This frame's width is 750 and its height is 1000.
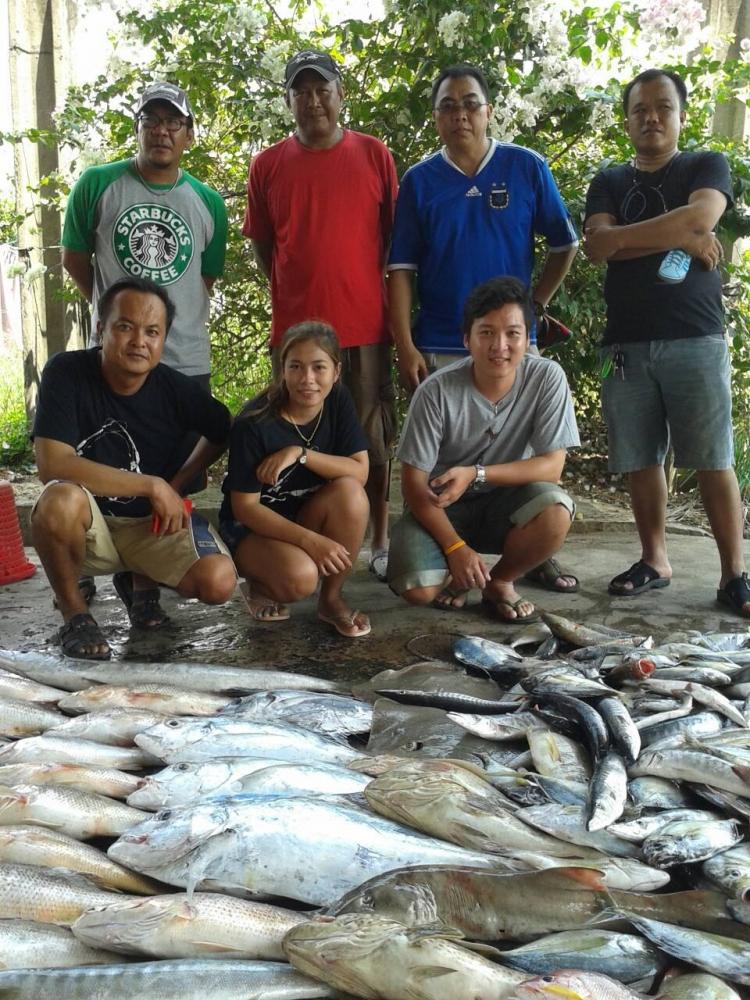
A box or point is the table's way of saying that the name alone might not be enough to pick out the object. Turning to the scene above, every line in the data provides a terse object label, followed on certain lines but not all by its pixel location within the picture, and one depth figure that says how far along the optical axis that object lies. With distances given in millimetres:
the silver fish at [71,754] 2586
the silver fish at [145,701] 2996
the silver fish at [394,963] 1629
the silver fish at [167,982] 1663
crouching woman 3898
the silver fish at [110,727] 2785
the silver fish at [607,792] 2174
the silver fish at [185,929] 1811
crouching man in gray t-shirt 4074
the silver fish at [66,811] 2268
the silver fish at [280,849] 2021
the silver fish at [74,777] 2428
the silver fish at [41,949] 1788
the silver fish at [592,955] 1735
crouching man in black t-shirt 3750
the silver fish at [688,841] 2041
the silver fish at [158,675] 3246
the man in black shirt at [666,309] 4234
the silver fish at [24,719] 2883
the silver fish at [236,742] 2605
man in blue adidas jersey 4438
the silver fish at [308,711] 2918
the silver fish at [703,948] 1705
